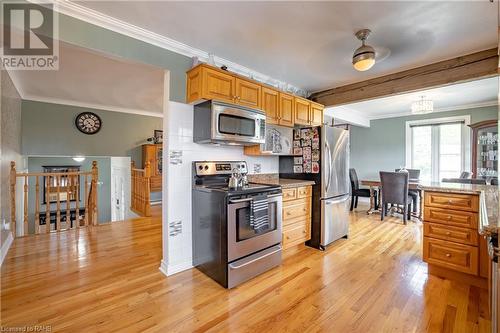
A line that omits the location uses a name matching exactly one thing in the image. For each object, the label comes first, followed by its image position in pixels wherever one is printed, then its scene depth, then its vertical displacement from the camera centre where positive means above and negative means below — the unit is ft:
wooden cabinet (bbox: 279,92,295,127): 10.43 +2.62
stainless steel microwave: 7.77 +1.51
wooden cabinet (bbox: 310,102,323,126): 12.22 +2.83
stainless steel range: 7.01 -2.11
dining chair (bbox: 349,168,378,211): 17.69 -2.08
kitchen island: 7.07 -2.28
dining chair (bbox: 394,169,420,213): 15.46 -1.79
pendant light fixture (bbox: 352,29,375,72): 7.40 +3.68
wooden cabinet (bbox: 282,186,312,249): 9.40 -2.21
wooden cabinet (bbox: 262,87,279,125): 9.71 +2.68
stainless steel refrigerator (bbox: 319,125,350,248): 10.24 -0.90
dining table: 14.67 -2.06
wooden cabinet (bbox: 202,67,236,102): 7.66 +2.82
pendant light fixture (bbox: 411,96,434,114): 13.33 +3.53
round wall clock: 16.96 +3.23
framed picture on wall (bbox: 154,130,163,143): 19.92 +2.55
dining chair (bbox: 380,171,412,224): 14.21 -1.64
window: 17.17 +1.51
